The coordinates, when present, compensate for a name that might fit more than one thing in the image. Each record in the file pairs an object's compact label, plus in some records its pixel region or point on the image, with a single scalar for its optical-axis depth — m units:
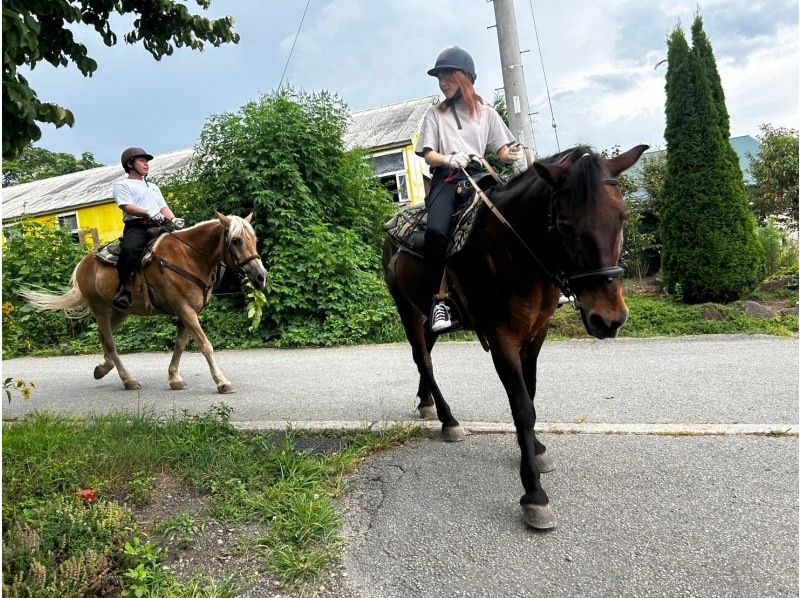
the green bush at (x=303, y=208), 10.13
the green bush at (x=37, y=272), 12.21
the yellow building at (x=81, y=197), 23.94
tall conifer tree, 9.54
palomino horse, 6.17
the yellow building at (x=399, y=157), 19.73
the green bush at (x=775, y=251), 11.44
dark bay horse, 2.58
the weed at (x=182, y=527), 2.86
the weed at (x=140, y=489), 3.17
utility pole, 6.85
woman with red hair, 3.78
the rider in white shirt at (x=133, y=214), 6.66
